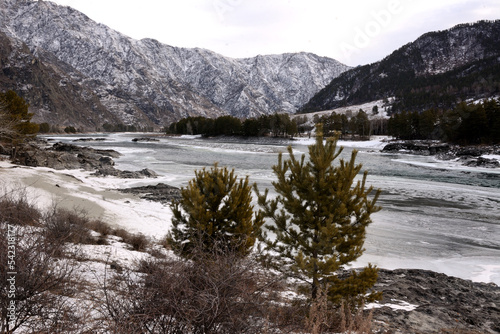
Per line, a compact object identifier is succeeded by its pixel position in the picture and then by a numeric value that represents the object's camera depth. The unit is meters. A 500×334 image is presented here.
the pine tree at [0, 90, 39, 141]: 27.56
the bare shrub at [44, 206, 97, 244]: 7.44
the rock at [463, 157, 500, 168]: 40.25
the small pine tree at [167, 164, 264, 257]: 7.64
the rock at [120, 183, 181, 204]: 18.88
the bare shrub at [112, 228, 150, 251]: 9.79
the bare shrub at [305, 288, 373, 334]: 3.61
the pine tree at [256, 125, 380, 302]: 5.98
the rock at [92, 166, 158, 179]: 26.80
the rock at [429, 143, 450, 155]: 59.74
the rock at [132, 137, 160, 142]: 97.91
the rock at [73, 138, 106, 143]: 92.68
